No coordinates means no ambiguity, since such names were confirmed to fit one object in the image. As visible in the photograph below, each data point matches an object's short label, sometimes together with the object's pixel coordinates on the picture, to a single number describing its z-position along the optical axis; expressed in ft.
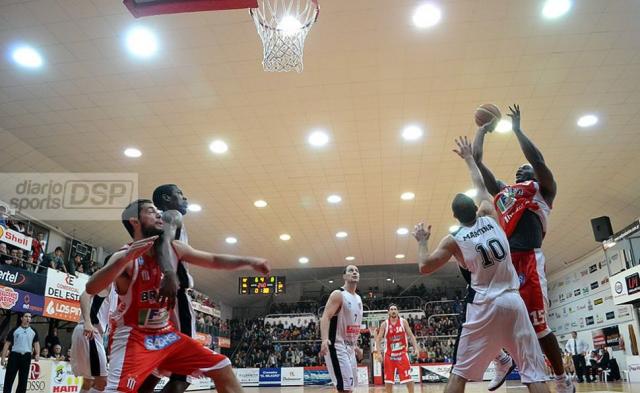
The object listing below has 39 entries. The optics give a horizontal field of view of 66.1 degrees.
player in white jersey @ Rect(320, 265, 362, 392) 19.84
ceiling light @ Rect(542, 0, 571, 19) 22.20
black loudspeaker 48.03
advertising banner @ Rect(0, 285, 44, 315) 36.20
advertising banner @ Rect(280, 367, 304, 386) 70.90
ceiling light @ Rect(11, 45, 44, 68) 24.85
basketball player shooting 12.69
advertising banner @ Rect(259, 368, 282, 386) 72.13
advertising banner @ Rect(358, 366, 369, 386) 66.28
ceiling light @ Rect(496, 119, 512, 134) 32.18
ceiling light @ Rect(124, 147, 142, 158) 35.32
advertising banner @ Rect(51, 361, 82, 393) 37.70
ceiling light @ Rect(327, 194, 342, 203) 45.10
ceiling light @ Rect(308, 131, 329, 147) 33.58
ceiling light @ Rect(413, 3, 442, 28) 22.49
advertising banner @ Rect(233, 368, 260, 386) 72.84
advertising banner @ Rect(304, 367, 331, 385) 69.67
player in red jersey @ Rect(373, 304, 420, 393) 30.66
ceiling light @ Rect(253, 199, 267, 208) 45.88
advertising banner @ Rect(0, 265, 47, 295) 36.63
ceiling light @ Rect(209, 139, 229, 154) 34.40
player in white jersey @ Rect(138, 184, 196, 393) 10.44
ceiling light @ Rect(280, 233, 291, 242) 57.12
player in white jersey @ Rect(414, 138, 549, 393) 10.72
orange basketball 15.48
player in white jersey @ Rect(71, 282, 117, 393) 17.37
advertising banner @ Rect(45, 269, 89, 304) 42.25
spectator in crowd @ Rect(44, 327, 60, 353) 39.78
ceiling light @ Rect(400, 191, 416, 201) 45.19
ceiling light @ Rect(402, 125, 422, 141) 33.14
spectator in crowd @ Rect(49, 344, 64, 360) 39.80
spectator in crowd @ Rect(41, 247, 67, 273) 43.86
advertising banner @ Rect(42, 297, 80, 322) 41.47
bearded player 9.09
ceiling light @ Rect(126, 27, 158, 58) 23.67
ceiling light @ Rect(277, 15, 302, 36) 21.93
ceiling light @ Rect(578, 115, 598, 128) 32.22
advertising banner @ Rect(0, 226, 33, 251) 38.50
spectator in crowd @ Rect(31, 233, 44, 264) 43.39
